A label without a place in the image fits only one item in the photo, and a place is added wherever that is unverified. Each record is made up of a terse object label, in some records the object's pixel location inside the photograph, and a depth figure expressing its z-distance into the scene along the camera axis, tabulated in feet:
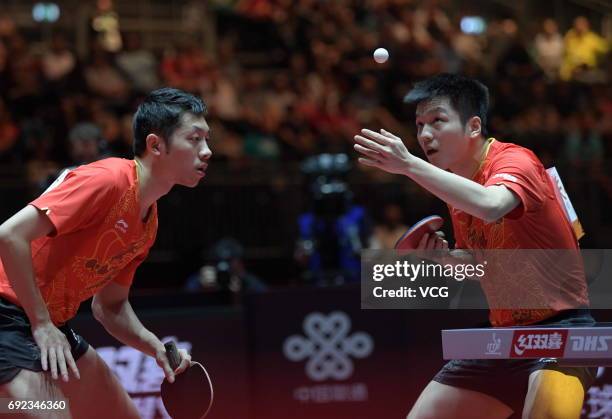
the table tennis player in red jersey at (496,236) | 24.81
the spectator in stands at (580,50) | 66.95
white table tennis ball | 26.84
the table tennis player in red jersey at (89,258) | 24.00
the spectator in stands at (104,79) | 62.75
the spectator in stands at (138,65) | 65.21
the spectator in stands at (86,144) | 41.96
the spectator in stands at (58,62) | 62.44
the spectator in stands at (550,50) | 73.46
